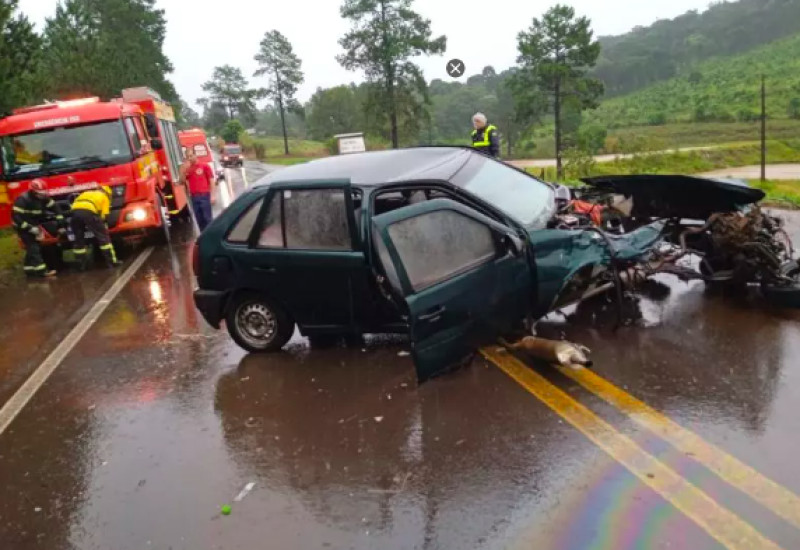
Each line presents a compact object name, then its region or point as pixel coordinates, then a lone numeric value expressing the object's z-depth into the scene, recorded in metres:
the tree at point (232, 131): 70.94
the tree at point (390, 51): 33.91
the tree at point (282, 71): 66.94
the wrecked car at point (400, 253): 4.52
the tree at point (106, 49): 28.78
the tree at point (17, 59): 13.16
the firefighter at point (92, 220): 10.32
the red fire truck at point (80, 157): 10.73
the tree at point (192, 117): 155.85
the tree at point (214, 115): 109.56
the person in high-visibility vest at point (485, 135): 11.48
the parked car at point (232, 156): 41.12
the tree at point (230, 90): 99.44
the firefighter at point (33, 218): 10.27
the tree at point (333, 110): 80.81
